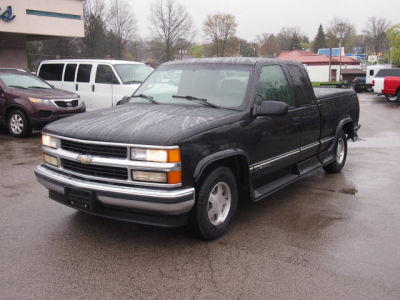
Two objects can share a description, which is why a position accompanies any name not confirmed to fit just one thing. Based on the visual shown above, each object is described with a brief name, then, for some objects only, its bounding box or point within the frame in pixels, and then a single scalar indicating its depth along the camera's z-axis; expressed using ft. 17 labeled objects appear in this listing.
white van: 37.76
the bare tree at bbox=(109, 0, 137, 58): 181.06
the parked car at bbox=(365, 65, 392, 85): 114.93
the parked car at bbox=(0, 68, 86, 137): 33.32
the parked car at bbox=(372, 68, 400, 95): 80.72
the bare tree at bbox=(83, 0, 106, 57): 156.52
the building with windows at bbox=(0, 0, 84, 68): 67.15
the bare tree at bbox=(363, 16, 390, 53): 285.64
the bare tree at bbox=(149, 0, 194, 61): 201.05
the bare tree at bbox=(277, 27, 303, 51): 344.28
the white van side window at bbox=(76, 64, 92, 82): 39.68
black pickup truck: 11.81
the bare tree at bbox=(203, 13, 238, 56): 263.29
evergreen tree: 369.30
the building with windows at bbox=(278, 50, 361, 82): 231.50
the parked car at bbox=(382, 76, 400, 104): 72.33
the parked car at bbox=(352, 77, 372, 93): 116.45
